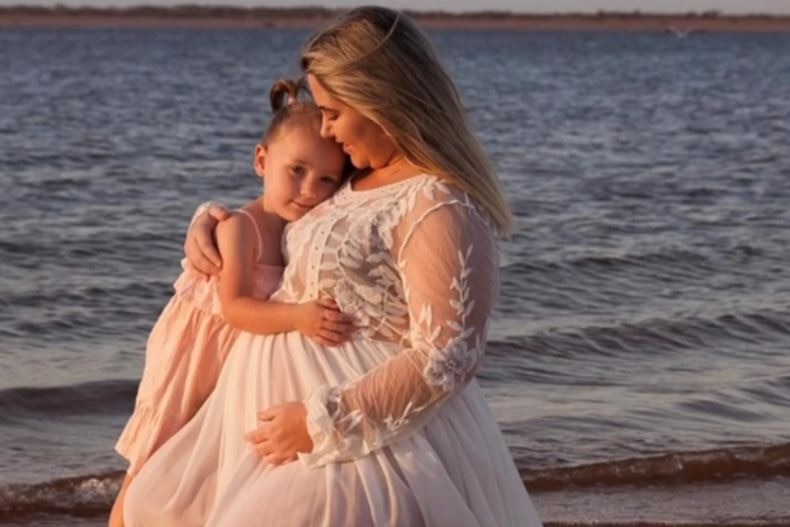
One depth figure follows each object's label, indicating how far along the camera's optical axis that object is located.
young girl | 5.76
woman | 5.37
